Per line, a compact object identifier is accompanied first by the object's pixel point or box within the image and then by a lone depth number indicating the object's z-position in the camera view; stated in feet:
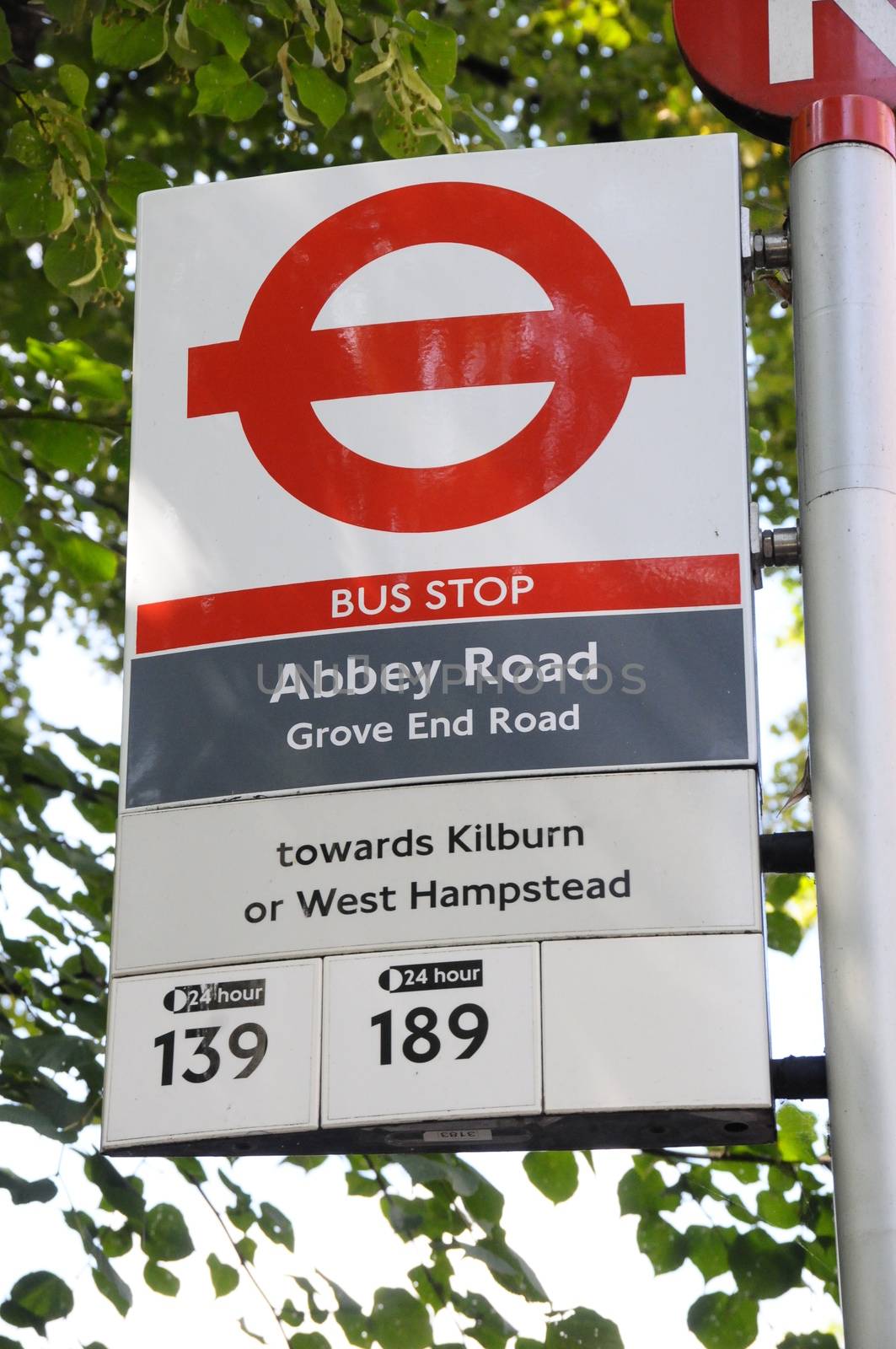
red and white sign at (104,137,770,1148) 14.62
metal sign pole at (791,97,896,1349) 12.97
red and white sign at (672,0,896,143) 17.18
